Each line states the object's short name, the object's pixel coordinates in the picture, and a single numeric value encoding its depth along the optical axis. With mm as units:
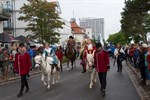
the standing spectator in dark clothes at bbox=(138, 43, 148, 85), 14484
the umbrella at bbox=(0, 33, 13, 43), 25419
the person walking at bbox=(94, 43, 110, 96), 12602
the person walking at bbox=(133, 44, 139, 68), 22427
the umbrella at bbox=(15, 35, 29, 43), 29088
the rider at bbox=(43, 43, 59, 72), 14628
